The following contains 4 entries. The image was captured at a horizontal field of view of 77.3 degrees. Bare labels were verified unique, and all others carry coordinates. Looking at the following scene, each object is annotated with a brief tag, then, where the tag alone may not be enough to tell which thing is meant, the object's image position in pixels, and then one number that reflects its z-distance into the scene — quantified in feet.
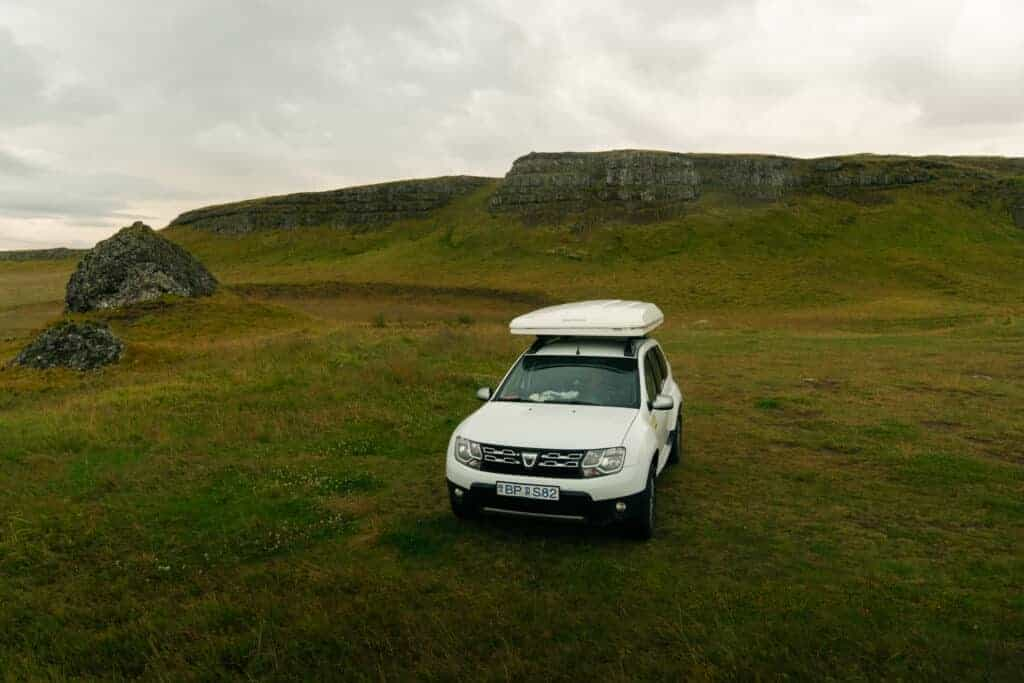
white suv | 19.20
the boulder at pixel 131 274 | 89.71
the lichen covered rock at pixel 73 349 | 53.67
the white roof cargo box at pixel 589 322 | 23.99
